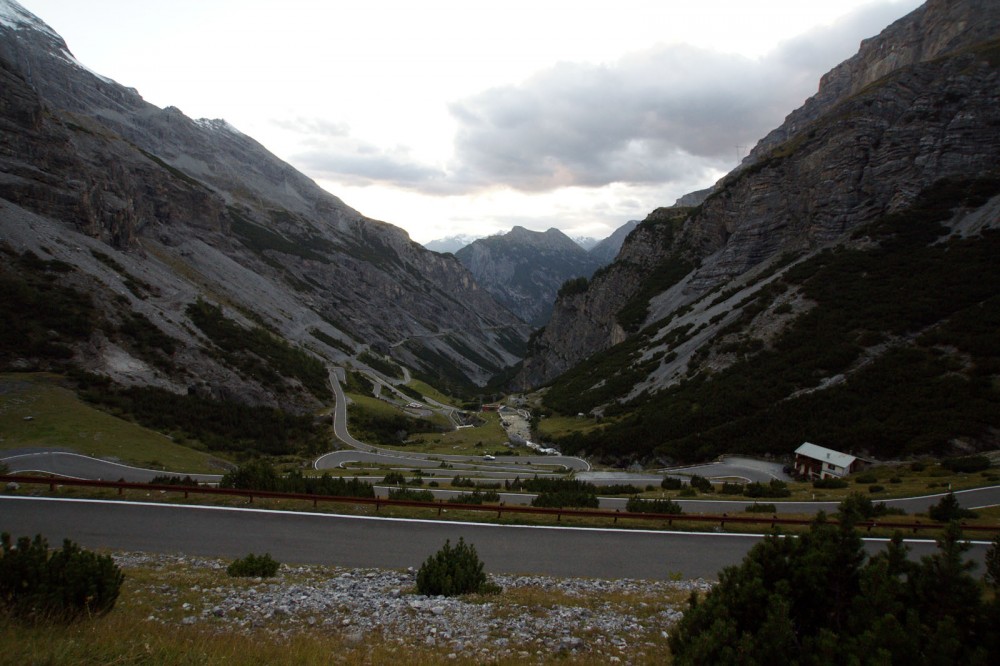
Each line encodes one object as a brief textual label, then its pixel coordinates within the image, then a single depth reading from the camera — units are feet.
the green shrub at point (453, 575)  34.30
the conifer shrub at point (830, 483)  84.50
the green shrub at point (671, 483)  94.12
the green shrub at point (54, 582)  23.45
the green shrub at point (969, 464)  84.99
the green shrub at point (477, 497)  63.17
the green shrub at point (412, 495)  63.90
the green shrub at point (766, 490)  79.00
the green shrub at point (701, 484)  87.66
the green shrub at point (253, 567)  36.91
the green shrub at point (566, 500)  63.41
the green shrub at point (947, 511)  54.08
